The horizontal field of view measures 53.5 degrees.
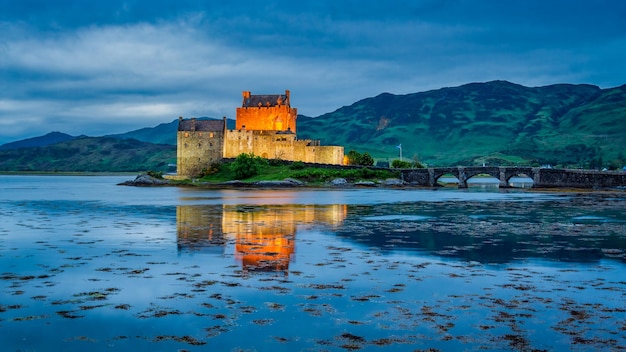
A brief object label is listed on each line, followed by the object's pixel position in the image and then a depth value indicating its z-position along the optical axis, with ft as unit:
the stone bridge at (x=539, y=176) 284.00
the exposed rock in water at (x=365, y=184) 318.32
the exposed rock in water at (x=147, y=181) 335.79
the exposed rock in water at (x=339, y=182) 319.68
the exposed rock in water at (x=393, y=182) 327.10
